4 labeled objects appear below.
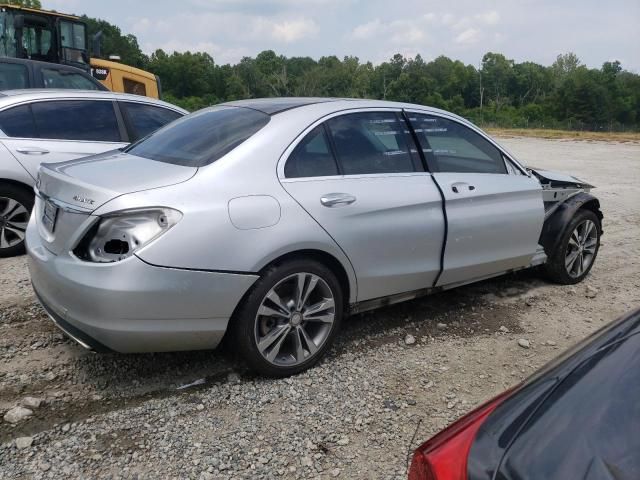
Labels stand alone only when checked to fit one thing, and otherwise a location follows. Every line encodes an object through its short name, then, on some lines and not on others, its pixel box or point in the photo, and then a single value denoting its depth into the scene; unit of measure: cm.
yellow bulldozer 1241
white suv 552
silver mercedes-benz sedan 297
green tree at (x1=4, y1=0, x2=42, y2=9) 6350
